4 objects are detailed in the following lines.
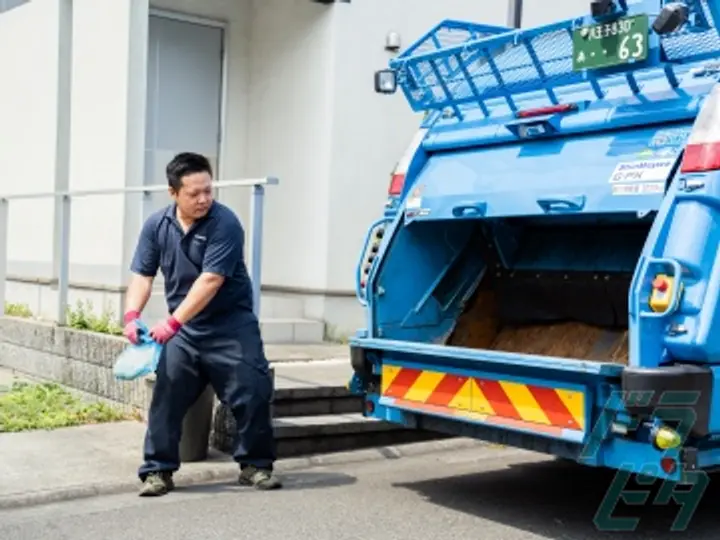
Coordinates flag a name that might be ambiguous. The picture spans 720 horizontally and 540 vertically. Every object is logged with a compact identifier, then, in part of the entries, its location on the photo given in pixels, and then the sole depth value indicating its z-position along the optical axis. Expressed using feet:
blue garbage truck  14.05
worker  18.22
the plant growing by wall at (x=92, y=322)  26.37
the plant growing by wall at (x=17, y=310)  31.81
